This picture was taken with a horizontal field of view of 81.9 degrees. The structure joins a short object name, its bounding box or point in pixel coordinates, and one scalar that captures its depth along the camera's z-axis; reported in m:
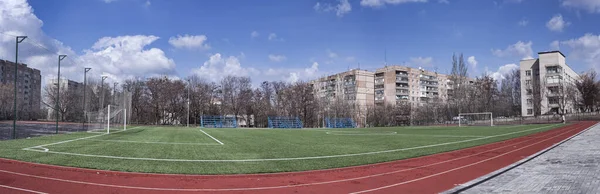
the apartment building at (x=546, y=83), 73.25
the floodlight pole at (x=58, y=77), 29.75
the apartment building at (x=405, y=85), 107.56
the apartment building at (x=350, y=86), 101.51
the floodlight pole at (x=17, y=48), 22.48
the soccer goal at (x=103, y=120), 33.50
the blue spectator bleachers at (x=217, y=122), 63.08
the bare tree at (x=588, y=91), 68.75
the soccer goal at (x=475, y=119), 68.00
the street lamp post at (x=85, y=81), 34.47
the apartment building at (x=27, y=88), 31.68
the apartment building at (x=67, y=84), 32.36
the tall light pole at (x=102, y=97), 34.32
